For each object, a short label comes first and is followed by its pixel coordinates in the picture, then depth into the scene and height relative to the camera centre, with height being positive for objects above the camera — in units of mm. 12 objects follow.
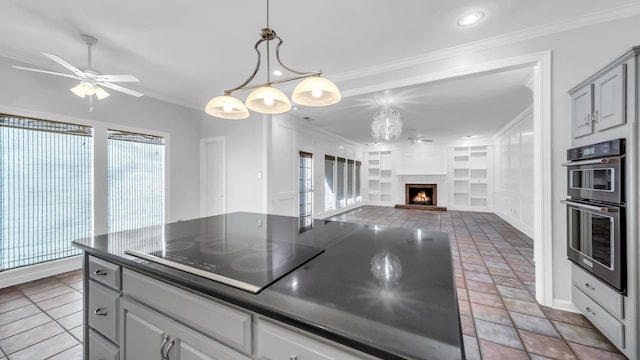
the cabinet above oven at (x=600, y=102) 1577 +553
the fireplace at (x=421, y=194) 9055 -581
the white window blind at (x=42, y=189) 2859 -107
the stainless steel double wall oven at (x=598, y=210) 1593 -228
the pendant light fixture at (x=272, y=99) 1424 +536
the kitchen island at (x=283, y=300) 640 -382
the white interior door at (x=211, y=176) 4957 +76
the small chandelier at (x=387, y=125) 4017 +897
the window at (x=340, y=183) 7623 -117
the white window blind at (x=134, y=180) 3803 +1
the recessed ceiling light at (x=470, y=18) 2129 +1436
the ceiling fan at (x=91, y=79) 2449 +1042
